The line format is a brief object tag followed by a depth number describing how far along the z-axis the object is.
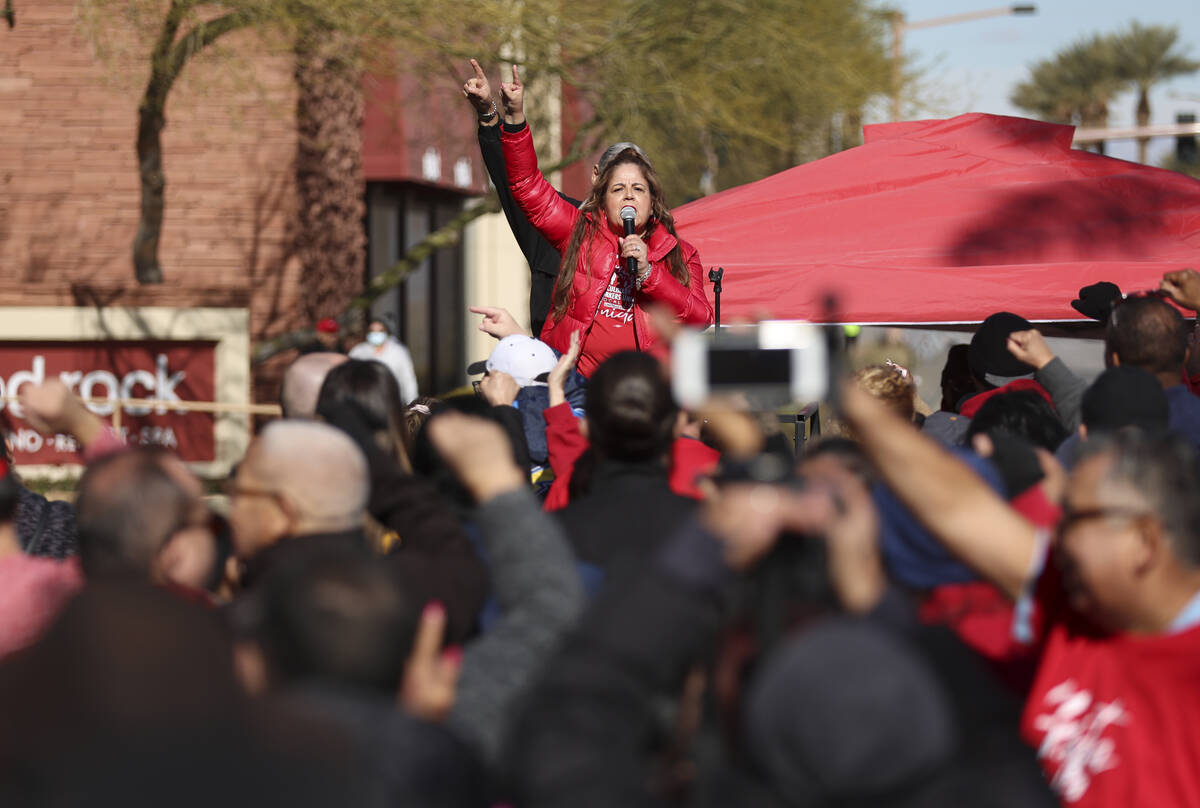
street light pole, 38.83
